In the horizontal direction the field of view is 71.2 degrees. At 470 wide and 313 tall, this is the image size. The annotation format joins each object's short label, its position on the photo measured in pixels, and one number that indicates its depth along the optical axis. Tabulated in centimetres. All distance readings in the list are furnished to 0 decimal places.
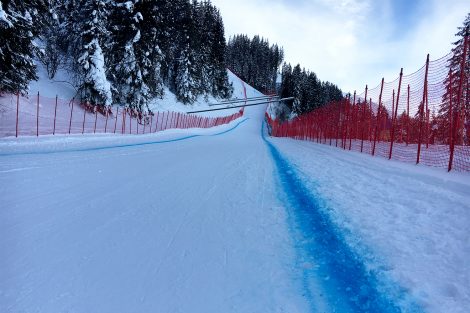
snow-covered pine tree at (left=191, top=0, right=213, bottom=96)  5480
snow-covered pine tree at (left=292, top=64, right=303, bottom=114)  7928
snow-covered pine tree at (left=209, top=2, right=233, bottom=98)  6973
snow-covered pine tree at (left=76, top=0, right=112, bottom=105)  2239
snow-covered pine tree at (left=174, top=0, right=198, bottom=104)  4747
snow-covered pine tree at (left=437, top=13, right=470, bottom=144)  984
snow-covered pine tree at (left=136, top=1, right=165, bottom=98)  2789
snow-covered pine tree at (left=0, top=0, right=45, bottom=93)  1366
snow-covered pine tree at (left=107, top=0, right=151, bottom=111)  2594
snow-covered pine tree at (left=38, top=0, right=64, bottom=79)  2511
